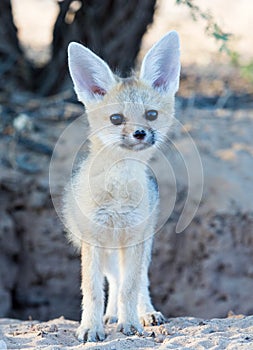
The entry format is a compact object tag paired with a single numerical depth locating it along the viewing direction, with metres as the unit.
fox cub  8.51
